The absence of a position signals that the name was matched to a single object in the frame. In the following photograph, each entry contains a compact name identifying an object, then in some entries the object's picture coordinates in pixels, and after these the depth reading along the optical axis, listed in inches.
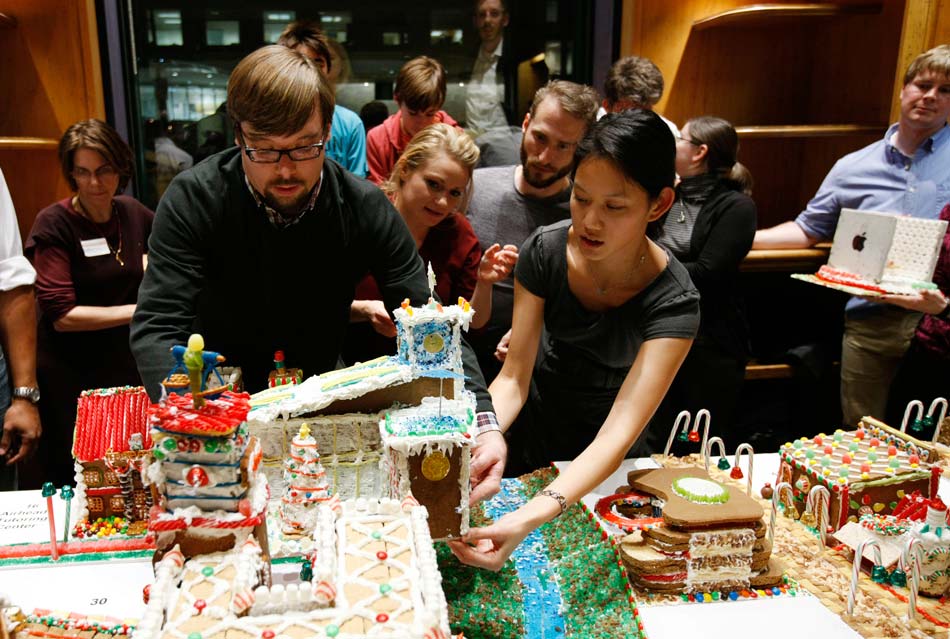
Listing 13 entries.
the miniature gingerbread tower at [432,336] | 67.4
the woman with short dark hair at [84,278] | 120.5
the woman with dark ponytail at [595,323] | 77.2
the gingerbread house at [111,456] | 80.8
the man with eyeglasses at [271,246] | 71.4
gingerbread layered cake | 71.0
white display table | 65.9
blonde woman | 105.3
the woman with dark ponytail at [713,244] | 132.4
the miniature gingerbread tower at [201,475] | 50.8
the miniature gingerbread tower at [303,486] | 66.9
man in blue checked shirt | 134.3
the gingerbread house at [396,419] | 65.6
